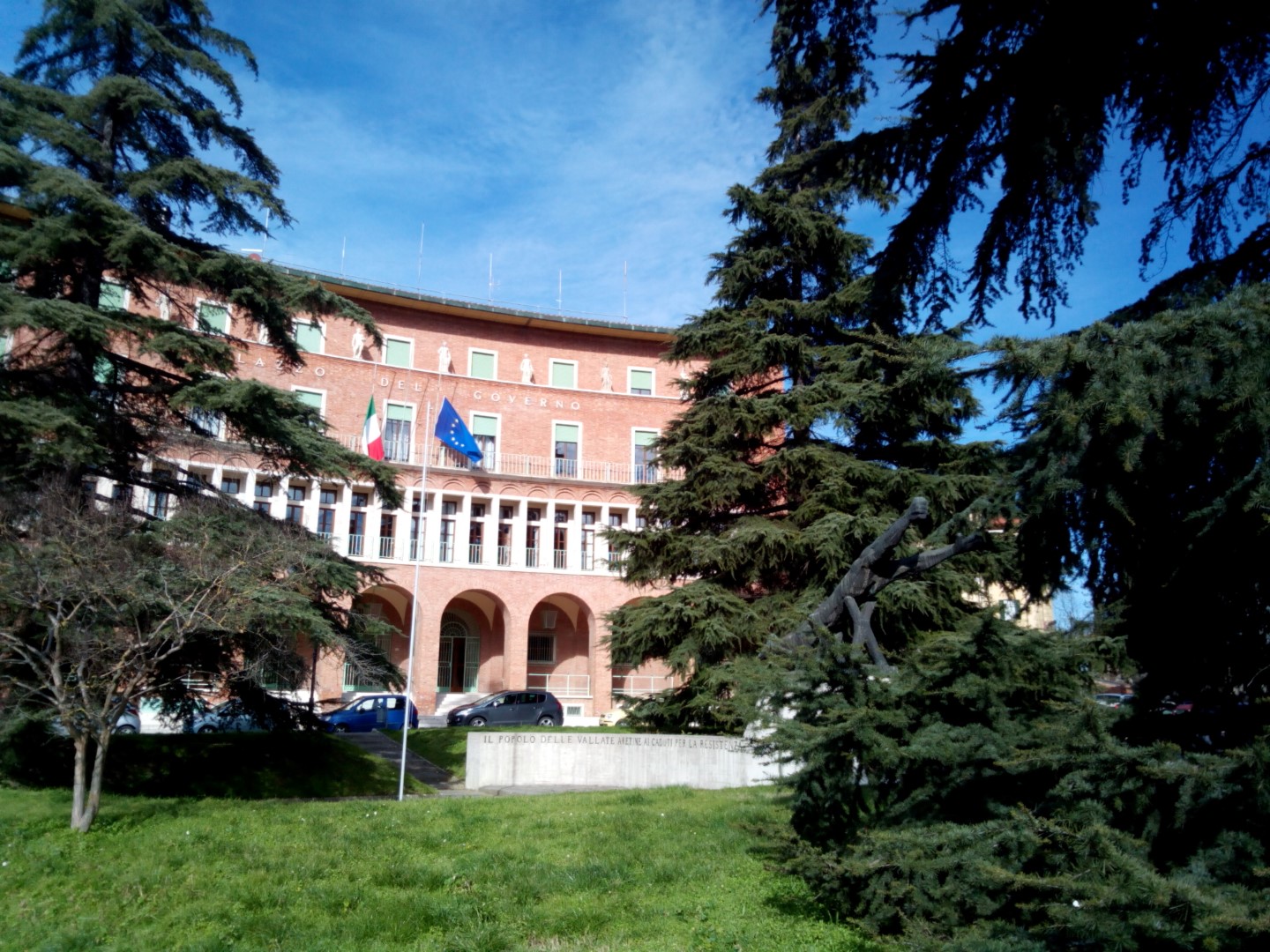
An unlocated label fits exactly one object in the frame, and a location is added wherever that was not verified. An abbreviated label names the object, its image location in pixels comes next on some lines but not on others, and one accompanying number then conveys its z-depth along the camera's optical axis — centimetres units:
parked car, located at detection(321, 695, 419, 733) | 2898
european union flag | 3416
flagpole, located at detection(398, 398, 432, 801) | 1426
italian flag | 3212
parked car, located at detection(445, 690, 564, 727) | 3095
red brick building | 3638
